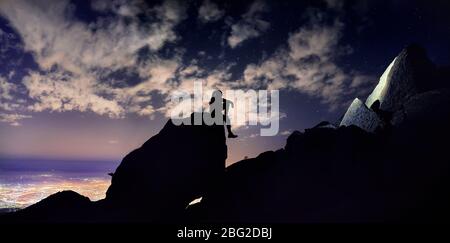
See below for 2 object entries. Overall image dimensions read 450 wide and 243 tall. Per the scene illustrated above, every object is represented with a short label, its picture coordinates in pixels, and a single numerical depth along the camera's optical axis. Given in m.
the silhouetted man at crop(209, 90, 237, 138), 23.94
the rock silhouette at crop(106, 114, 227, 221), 22.55
